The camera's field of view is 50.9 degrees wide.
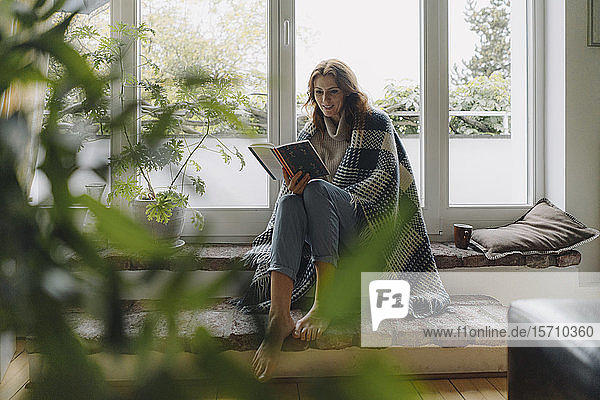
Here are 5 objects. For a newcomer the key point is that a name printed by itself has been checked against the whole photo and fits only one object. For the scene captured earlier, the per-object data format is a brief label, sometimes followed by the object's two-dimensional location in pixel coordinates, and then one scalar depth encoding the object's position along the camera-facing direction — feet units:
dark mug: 9.70
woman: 7.89
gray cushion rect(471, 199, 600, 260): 9.28
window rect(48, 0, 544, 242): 10.40
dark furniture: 4.84
